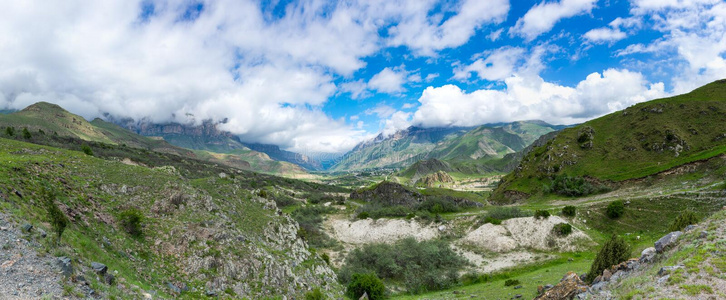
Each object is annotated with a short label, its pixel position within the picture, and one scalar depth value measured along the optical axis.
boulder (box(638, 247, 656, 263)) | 13.83
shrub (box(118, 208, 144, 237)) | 18.70
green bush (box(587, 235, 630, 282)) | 16.27
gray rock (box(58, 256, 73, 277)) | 10.31
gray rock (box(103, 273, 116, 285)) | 12.19
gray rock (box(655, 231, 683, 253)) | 13.92
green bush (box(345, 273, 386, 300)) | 28.47
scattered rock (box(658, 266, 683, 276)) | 10.82
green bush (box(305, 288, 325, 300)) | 22.95
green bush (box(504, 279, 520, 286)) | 26.23
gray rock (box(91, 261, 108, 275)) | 12.20
